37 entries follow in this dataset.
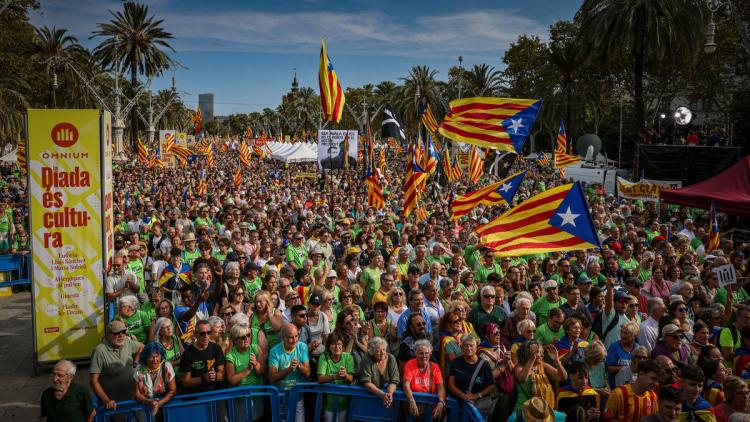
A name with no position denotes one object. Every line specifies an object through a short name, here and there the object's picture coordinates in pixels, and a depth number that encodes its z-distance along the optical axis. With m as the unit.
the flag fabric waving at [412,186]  14.21
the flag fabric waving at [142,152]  31.80
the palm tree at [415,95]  52.02
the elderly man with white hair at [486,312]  6.88
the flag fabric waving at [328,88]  14.05
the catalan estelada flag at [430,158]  17.77
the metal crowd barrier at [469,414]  5.10
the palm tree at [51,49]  39.78
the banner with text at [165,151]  33.06
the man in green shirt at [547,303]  7.39
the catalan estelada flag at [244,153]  32.59
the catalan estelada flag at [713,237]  11.52
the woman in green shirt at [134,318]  6.75
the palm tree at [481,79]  50.34
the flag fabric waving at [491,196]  10.91
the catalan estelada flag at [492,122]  9.86
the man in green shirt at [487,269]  9.53
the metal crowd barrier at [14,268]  12.61
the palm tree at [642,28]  25.45
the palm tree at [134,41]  43.91
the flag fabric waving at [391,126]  20.29
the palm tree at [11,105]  30.08
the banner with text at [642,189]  17.73
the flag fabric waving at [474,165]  20.19
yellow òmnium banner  7.90
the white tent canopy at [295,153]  44.38
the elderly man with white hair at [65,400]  5.45
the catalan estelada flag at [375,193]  16.09
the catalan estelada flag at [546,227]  7.27
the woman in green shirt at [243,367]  5.68
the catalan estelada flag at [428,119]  15.78
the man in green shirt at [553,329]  6.27
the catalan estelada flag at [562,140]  26.33
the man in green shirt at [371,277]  8.86
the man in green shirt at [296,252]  10.51
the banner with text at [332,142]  23.25
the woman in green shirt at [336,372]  5.66
